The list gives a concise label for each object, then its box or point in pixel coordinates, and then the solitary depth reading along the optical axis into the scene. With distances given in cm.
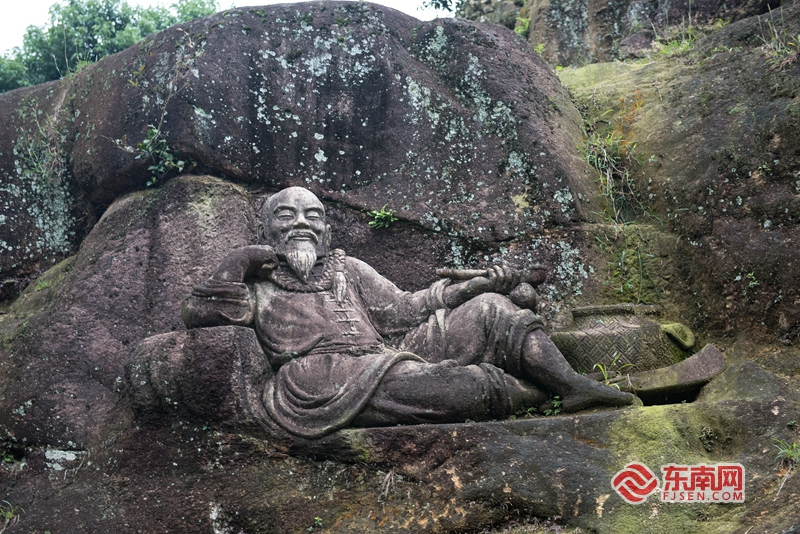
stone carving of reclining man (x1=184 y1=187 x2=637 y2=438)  626
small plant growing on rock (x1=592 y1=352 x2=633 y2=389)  676
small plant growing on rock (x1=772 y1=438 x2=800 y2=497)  560
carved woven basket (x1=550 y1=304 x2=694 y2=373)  690
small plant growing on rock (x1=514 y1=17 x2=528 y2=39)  1202
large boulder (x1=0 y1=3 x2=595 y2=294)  815
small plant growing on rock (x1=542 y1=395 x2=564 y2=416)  630
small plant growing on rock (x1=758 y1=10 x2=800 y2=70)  791
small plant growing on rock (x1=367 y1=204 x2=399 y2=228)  804
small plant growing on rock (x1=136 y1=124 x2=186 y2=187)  802
